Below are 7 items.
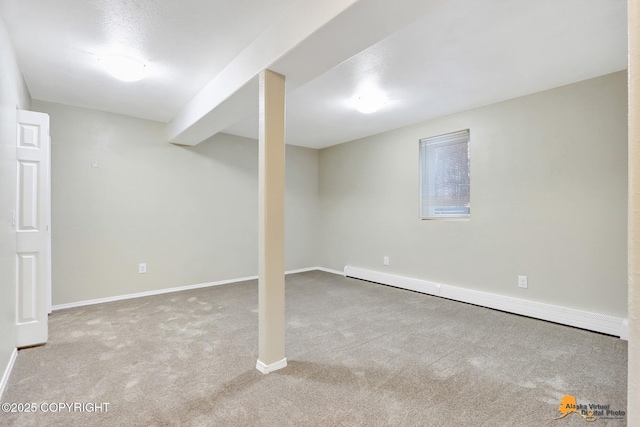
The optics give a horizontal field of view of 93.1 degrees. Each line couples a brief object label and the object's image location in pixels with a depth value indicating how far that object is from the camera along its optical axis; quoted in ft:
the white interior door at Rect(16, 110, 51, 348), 8.04
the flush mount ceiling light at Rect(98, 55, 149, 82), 8.23
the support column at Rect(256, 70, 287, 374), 6.89
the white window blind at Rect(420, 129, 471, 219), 12.71
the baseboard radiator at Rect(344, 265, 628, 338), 9.10
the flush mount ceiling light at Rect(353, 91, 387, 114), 10.76
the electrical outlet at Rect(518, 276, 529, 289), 10.82
